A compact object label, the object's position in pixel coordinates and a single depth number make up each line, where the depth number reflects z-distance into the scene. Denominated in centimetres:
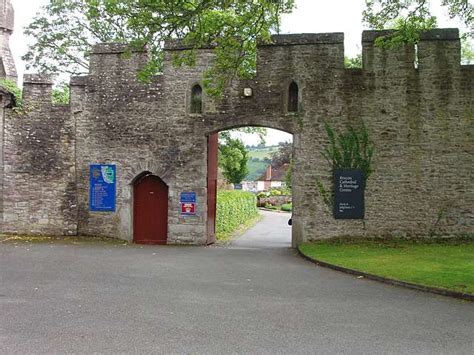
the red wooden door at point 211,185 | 1658
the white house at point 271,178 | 9544
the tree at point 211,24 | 1073
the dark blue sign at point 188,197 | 1611
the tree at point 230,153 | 2874
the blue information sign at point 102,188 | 1655
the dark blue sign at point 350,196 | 1524
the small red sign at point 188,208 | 1611
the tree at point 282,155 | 7804
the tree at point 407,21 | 1144
